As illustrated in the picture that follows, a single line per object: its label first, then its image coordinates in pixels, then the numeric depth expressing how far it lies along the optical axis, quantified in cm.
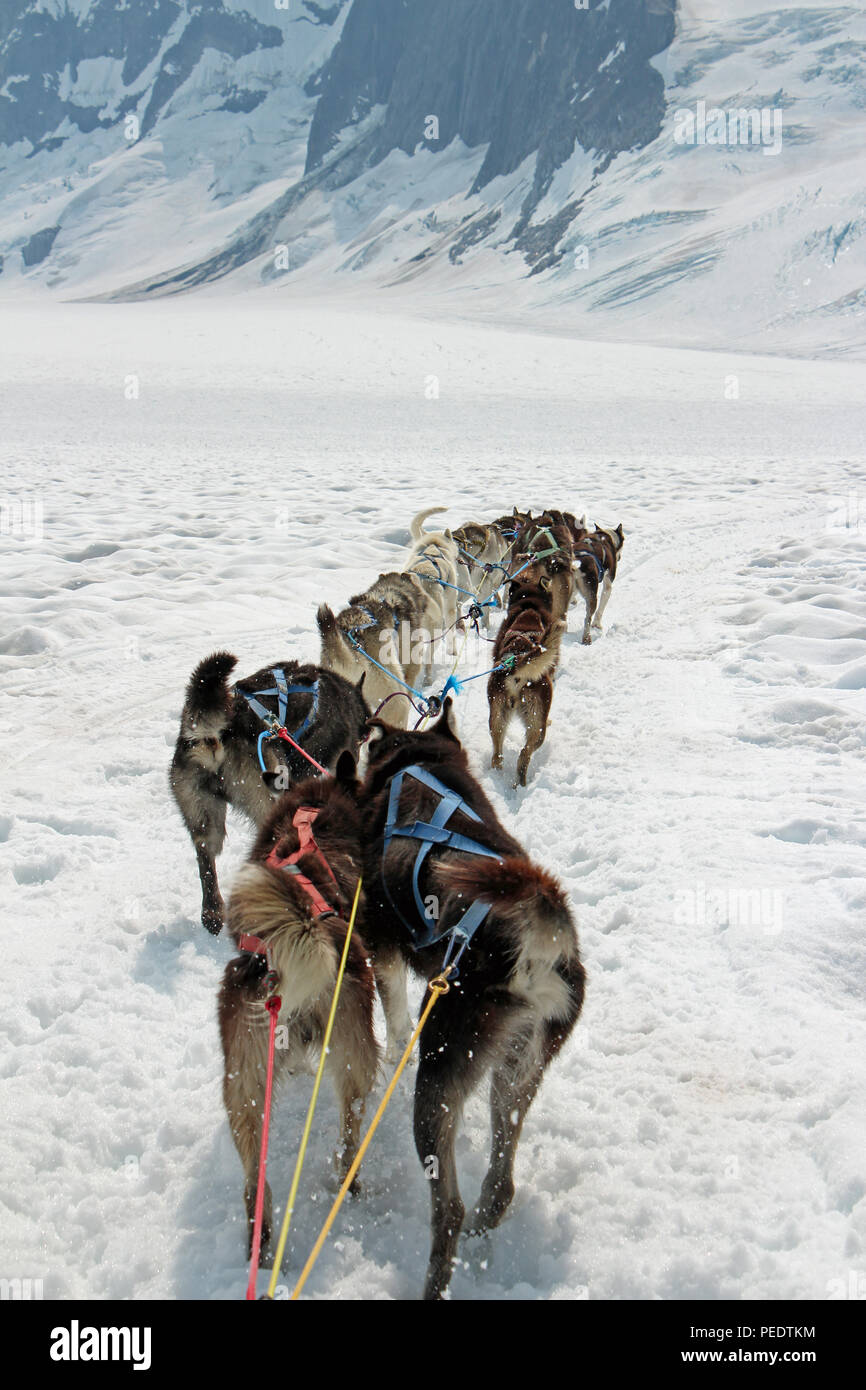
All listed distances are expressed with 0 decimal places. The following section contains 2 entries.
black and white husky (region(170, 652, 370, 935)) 329
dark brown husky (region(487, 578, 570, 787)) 463
